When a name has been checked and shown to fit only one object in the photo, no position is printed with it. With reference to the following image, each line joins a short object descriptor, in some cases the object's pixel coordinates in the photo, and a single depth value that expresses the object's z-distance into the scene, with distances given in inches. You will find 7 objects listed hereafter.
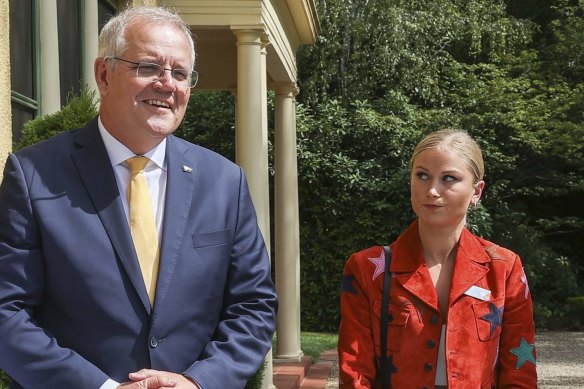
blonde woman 134.7
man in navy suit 110.7
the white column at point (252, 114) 387.5
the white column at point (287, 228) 502.3
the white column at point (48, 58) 264.5
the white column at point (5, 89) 227.1
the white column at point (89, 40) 295.7
